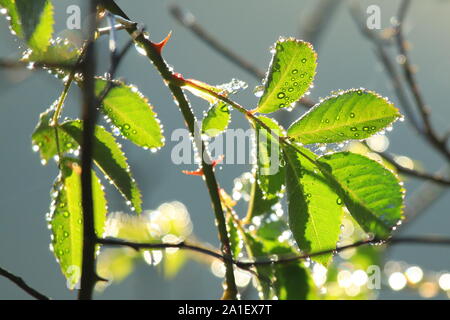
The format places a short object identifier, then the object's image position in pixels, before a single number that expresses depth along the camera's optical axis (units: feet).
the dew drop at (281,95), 1.29
